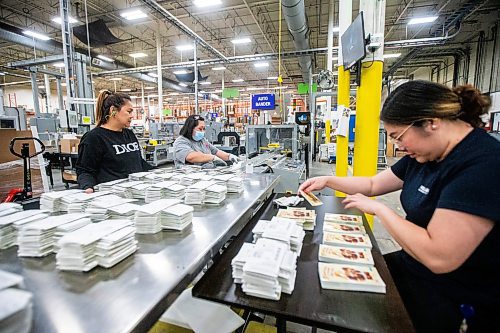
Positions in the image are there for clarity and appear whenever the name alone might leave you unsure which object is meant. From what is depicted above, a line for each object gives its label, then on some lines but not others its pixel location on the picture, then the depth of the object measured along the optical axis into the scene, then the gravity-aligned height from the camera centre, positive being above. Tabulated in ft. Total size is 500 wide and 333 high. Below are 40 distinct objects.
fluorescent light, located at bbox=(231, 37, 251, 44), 30.83 +10.79
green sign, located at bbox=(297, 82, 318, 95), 38.06 +6.30
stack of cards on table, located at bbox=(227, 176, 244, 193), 5.61 -1.12
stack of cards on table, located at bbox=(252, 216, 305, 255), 3.59 -1.40
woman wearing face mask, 9.46 -0.53
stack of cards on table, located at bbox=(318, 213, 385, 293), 2.91 -1.61
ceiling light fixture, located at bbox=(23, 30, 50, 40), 25.07 +9.48
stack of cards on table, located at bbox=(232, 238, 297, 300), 2.76 -1.49
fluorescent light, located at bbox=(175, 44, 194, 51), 33.56 +11.09
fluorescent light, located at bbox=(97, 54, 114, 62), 34.34 +9.67
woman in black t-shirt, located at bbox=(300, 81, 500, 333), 2.67 -0.85
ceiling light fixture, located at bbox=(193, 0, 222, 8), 20.87 +10.29
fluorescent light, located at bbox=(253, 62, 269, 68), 42.70 +11.43
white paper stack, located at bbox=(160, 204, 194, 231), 3.67 -1.19
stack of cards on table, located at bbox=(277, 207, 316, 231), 4.47 -1.45
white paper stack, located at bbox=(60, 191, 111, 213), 4.13 -1.09
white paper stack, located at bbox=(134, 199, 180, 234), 3.57 -1.18
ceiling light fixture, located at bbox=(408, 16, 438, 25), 23.33 +10.02
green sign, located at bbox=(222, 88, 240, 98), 37.86 +5.58
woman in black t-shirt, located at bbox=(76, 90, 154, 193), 6.64 -0.34
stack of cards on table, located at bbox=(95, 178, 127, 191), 5.37 -1.10
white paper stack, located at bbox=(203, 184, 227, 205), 4.84 -1.14
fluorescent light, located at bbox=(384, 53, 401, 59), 36.60 +10.74
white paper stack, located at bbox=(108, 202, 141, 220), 3.82 -1.14
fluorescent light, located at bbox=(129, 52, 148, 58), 39.18 +11.59
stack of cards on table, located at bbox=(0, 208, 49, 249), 3.25 -1.14
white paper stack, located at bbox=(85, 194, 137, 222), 3.82 -1.10
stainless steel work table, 2.08 -1.43
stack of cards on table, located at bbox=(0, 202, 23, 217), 3.66 -1.07
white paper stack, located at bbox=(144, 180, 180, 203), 4.81 -1.07
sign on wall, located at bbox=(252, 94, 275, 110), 16.05 +1.82
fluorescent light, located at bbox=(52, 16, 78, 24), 24.95 +11.31
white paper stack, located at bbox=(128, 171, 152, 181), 6.20 -1.03
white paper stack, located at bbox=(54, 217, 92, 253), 3.10 -1.14
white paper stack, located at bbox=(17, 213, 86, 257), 3.01 -1.21
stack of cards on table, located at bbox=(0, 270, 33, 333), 1.91 -1.28
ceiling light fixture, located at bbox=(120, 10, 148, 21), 23.57 +10.76
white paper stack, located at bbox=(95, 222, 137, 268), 2.79 -1.24
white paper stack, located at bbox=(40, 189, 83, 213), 4.25 -1.10
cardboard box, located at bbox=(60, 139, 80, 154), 16.78 -0.78
